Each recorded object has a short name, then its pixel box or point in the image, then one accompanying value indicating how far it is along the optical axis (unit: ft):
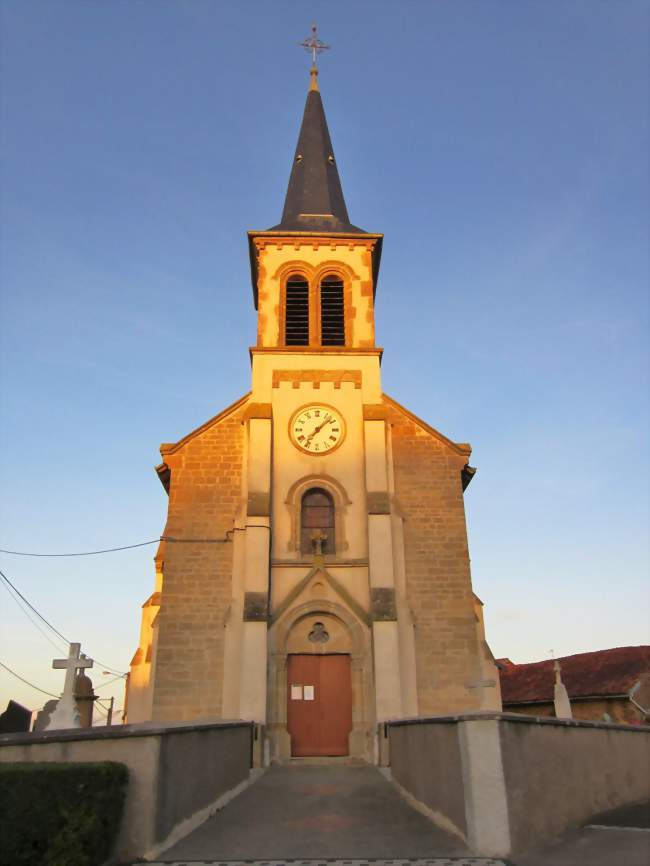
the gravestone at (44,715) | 39.78
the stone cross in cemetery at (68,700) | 38.88
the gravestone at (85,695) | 60.49
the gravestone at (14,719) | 39.14
